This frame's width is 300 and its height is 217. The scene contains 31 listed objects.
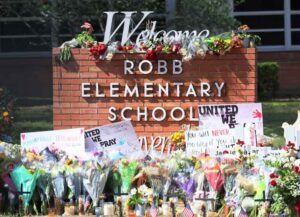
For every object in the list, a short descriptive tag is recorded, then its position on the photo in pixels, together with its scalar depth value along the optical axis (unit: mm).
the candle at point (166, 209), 11148
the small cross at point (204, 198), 10979
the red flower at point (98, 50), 14078
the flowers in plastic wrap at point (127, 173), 11446
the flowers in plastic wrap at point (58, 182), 11498
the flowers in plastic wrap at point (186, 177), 11177
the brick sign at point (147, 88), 13973
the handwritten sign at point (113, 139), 13074
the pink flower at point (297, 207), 10074
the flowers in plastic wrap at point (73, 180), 11475
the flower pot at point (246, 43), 13948
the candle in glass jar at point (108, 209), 11347
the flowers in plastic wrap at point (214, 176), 10979
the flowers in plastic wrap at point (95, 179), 11370
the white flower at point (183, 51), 13821
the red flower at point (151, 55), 13892
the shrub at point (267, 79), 30795
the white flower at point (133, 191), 11288
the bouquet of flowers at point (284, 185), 10019
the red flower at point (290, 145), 11416
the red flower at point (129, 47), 14148
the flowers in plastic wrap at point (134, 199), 11259
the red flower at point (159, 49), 13852
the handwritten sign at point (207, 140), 12596
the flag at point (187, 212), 10821
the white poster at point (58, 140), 12806
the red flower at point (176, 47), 13845
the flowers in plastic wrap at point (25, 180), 11551
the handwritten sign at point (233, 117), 13144
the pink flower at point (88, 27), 14615
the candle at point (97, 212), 11315
